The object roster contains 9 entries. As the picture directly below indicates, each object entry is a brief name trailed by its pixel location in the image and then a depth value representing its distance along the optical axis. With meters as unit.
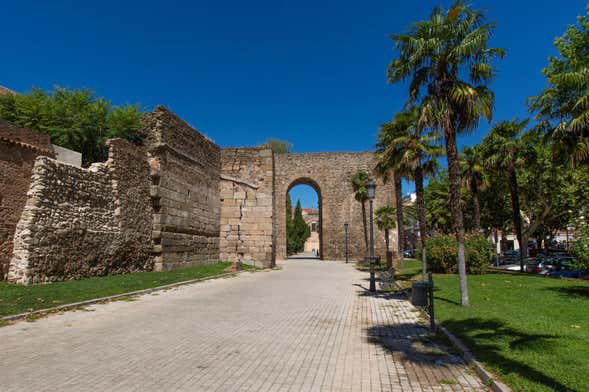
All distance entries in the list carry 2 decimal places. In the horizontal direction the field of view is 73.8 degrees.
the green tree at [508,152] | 20.19
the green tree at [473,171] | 22.89
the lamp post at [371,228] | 12.99
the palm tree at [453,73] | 9.76
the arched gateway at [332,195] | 39.72
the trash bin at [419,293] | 8.44
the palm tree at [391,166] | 20.11
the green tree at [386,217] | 32.09
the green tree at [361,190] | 37.13
